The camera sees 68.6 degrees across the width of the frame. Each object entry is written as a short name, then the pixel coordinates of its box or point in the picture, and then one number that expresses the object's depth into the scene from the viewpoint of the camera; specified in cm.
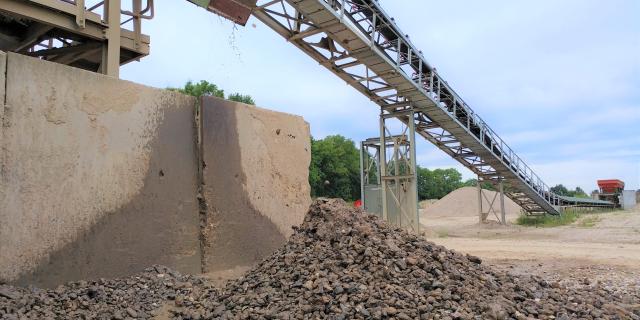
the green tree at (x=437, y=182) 7873
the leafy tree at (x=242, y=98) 3712
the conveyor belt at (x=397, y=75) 1118
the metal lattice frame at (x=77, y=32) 600
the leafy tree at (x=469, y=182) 8794
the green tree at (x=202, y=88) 3616
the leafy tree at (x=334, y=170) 4716
